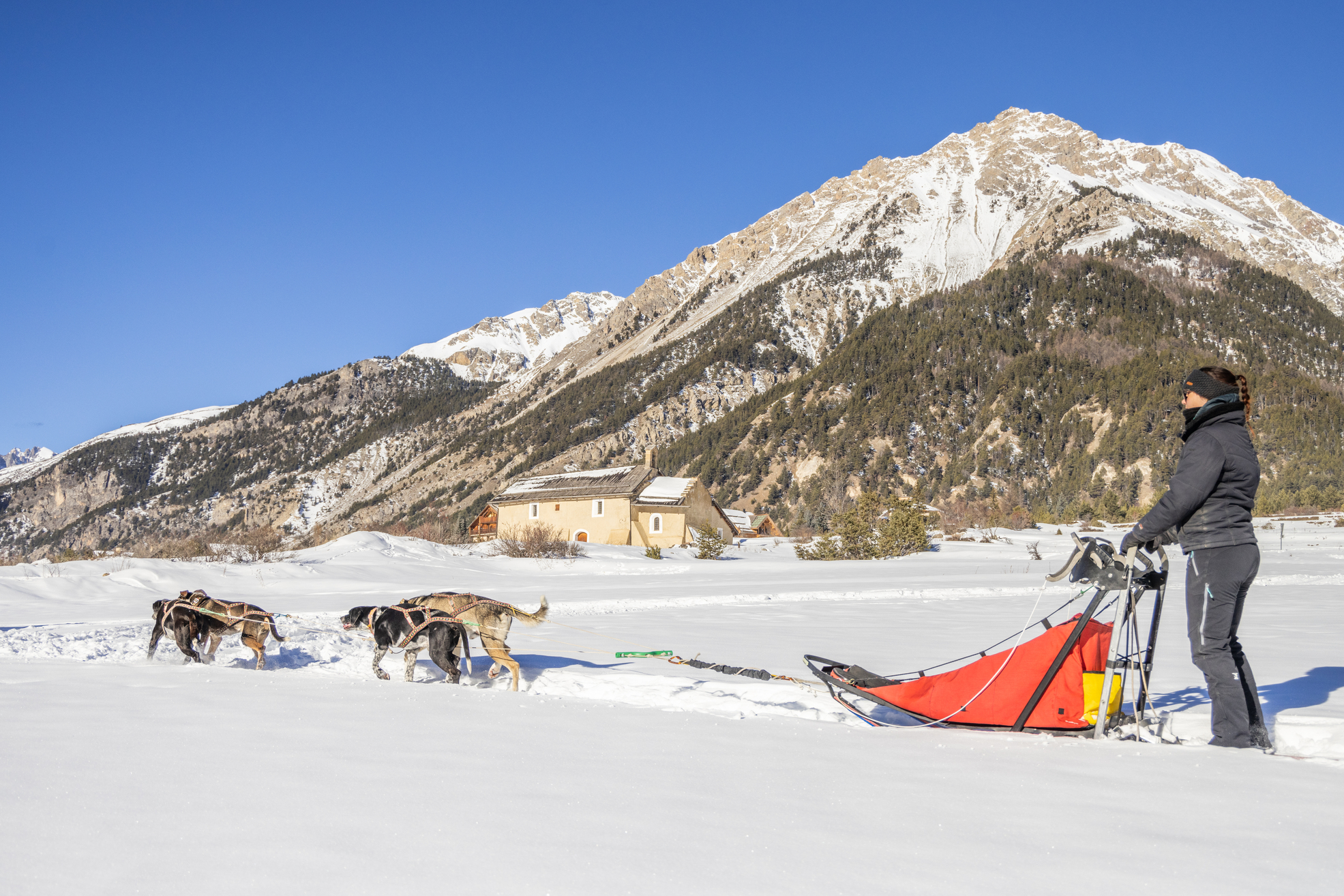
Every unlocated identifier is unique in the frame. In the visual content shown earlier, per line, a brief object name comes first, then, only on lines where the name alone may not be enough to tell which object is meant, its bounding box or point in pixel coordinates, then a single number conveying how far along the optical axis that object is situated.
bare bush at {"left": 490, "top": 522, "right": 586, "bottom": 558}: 28.38
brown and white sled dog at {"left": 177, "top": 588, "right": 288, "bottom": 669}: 7.42
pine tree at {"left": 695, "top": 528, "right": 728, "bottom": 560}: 32.56
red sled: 4.51
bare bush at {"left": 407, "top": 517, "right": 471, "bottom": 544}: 36.66
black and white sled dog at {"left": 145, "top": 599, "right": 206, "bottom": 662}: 7.31
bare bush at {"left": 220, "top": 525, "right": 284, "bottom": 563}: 22.38
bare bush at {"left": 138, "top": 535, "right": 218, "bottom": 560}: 22.23
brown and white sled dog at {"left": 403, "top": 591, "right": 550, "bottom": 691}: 6.67
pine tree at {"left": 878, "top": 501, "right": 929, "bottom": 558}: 28.22
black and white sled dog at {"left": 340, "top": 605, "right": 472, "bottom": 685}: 6.73
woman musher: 4.30
